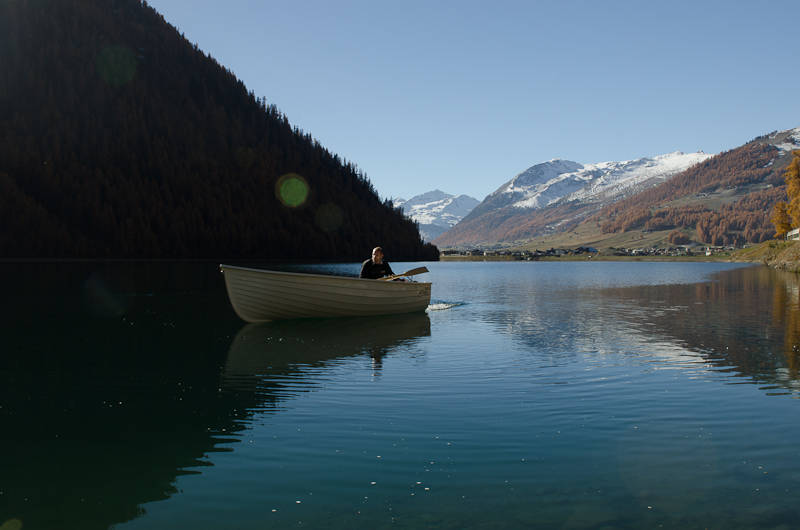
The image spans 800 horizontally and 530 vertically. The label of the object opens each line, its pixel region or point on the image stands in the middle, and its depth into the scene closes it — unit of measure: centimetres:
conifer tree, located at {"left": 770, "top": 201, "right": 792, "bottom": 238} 14450
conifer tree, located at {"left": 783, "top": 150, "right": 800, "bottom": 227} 13100
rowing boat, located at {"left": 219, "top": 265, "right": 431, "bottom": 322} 3253
